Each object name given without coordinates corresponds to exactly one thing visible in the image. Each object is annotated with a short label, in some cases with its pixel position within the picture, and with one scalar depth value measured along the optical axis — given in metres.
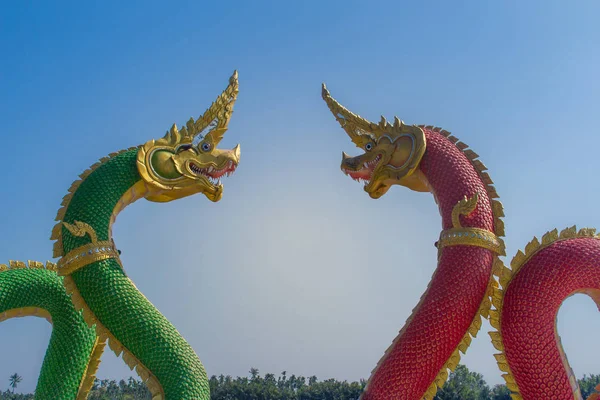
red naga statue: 5.96
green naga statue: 6.27
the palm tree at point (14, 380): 44.03
